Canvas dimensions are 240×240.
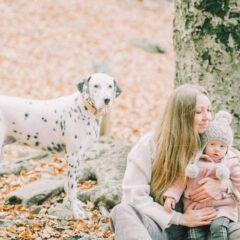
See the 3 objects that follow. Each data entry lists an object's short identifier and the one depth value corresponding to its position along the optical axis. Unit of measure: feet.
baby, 20.09
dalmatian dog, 25.69
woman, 20.41
